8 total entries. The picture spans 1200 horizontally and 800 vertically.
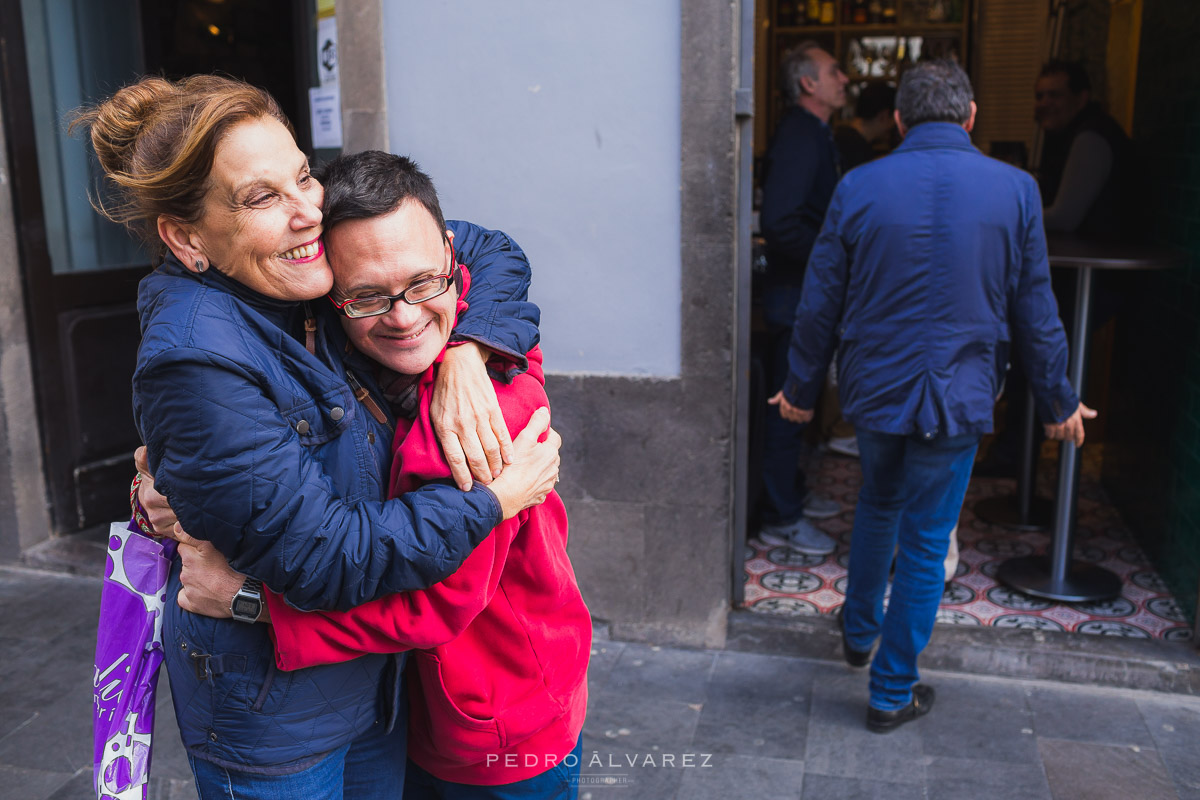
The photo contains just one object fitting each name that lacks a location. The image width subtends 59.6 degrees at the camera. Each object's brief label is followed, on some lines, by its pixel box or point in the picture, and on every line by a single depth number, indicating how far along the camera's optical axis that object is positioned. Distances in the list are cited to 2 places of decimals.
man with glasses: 1.52
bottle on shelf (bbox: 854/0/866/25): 8.11
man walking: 2.98
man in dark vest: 4.71
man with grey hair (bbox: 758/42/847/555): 4.38
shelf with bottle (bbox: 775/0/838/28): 8.19
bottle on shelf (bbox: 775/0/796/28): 8.21
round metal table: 3.77
